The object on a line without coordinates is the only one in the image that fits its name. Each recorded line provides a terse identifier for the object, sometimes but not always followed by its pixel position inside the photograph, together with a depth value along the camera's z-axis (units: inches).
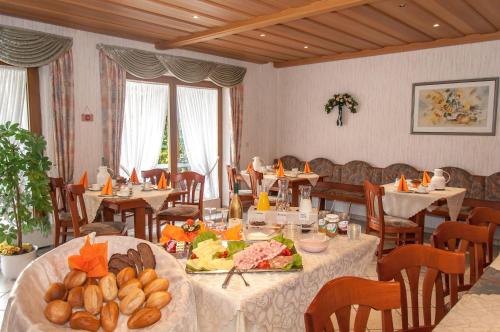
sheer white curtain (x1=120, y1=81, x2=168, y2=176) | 207.9
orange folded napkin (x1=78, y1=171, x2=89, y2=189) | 156.8
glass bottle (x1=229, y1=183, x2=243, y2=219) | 92.6
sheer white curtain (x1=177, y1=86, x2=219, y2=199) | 236.4
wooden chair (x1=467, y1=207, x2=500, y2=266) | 83.9
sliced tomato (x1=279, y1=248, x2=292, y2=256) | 69.1
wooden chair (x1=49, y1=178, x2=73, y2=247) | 148.3
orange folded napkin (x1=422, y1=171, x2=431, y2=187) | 169.5
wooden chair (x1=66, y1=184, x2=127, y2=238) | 132.8
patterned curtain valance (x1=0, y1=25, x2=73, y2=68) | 153.9
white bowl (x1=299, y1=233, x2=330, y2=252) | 74.2
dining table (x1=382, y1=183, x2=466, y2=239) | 151.9
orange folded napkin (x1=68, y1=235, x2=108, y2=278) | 50.7
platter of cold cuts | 64.6
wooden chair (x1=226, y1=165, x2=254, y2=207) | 206.8
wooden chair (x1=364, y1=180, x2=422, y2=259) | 149.7
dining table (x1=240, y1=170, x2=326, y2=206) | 205.8
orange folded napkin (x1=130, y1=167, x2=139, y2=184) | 176.9
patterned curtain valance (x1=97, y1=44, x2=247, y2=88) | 193.2
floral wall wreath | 242.1
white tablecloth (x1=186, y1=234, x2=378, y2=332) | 56.2
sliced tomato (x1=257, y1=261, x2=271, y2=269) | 64.9
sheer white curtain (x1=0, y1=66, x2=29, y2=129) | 164.6
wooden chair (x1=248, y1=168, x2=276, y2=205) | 197.2
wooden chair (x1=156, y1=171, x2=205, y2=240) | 167.6
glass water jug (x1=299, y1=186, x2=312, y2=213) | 89.1
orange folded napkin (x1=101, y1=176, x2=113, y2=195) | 147.9
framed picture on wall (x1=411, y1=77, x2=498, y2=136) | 195.3
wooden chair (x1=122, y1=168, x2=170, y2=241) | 186.9
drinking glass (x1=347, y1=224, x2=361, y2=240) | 84.2
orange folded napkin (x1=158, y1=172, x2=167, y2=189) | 164.5
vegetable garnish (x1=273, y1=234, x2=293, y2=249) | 72.7
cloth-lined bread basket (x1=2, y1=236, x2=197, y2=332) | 41.5
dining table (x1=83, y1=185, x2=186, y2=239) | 143.8
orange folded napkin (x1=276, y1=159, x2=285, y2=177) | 208.4
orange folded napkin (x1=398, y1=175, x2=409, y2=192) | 161.2
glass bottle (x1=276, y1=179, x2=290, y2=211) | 94.0
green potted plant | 129.5
